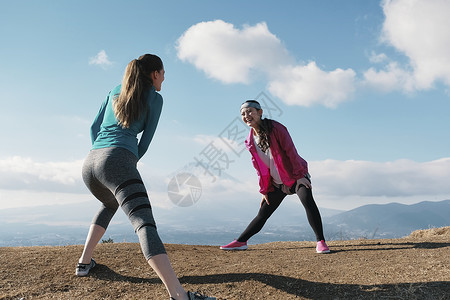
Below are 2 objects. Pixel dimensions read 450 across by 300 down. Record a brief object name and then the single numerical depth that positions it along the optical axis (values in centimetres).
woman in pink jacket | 548
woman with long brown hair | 285
